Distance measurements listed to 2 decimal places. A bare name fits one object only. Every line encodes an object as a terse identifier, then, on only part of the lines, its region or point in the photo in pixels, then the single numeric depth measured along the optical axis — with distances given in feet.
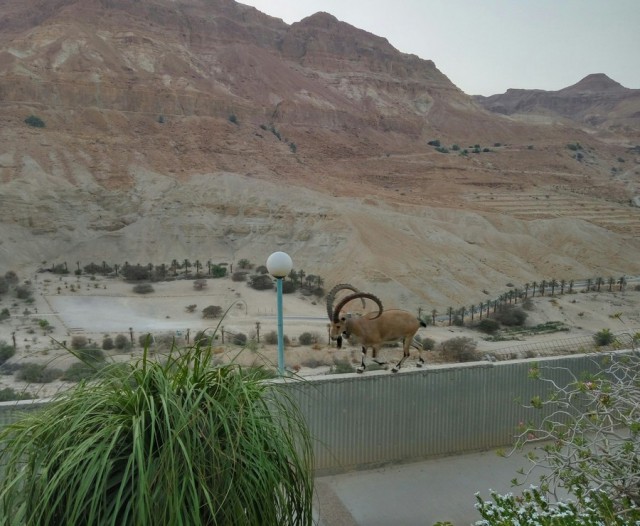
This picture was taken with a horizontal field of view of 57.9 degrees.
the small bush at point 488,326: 97.01
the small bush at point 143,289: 112.16
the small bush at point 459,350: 67.82
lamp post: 24.52
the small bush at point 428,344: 76.69
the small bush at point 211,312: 97.91
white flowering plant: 16.26
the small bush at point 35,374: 50.72
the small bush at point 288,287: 115.80
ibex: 26.33
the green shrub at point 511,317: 101.47
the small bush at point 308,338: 79.87
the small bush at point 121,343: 75.59
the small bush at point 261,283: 116.98
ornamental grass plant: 10.48
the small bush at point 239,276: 122.26
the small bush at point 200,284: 115.75
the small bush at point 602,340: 75.21
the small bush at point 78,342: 75.04
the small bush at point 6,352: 66.22
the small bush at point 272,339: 79.16
